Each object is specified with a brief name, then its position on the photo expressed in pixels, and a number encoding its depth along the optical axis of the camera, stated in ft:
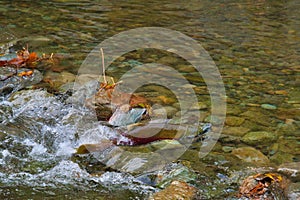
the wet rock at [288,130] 21.22
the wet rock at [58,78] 26.35
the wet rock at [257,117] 22.40
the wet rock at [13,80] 24.94
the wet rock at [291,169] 17.63
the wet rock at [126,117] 21.55
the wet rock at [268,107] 24.04
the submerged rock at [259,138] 20.54
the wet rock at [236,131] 21.18
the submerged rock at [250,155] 18.94
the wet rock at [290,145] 19.67
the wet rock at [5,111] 21.83
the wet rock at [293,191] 16.17
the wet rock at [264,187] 15.87
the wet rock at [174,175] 16.92
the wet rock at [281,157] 18.90
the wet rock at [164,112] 22.75
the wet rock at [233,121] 22.14
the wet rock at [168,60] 30.60
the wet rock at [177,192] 15.43
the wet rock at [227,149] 19.74
